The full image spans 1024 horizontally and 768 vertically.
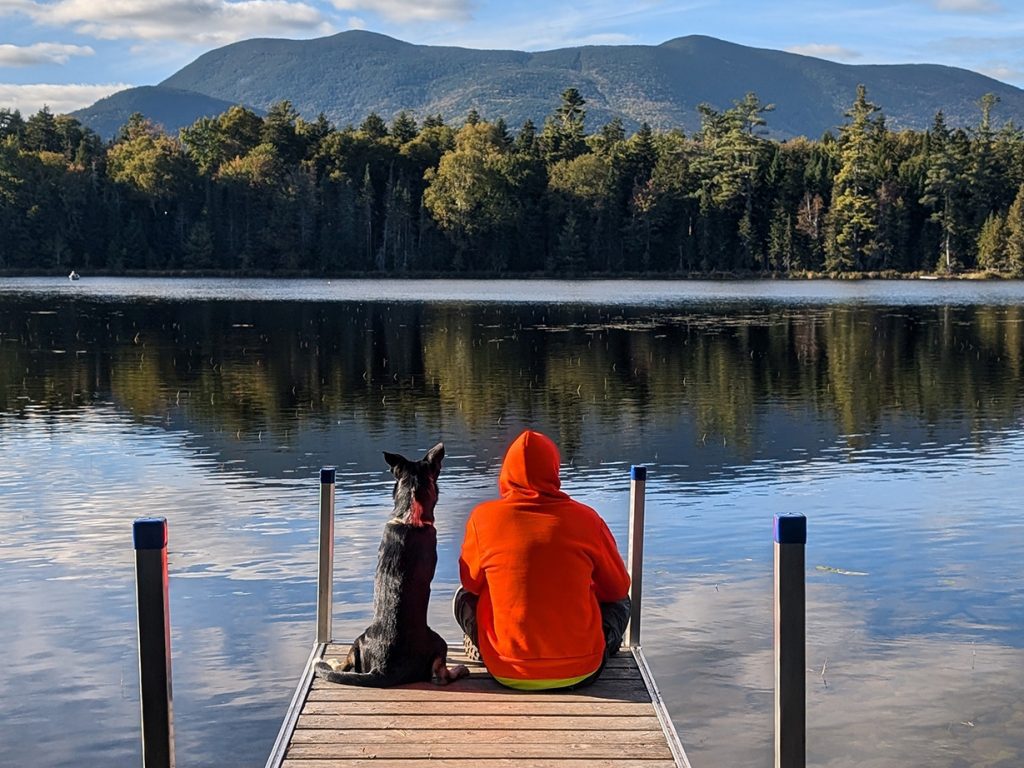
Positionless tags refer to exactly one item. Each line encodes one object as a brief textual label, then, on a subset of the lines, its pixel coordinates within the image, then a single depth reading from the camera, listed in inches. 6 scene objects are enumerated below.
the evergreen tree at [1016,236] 4042.8
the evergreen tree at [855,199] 4340.6
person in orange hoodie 253.0
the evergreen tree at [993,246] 4138.8
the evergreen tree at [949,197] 4303.6
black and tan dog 263.0
